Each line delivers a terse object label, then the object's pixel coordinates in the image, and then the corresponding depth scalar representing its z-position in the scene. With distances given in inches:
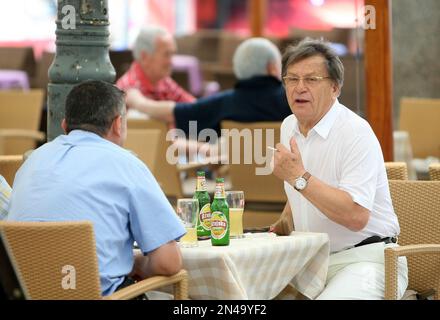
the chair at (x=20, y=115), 546.4
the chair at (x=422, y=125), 478.4
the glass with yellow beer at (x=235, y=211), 264.4
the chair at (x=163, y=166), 431.5
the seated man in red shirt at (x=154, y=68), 496.0
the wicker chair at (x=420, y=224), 271.7
